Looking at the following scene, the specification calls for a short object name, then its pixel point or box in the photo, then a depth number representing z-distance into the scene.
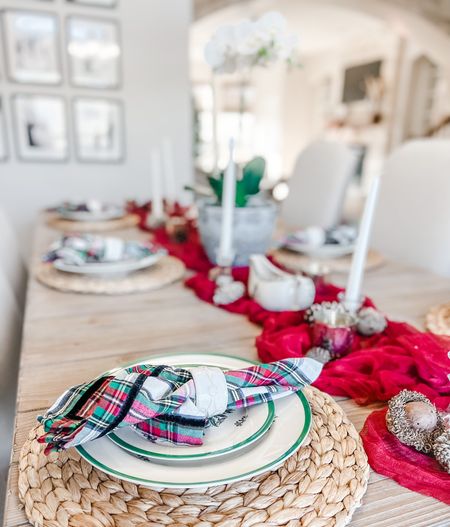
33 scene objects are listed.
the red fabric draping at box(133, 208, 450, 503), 0.39
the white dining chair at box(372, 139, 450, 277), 1.20
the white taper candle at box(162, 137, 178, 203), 1.58
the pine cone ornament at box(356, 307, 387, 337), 0.66
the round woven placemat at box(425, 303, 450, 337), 0.69
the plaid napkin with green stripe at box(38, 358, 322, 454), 0.36
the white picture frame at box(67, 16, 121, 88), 2.41
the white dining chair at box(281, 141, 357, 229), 1.68
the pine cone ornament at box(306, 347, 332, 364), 0.58
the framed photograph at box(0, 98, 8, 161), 2.38
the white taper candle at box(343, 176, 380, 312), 0.67
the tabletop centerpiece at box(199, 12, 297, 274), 0.92
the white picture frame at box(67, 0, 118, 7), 2.37
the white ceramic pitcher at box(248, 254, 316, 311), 0.74
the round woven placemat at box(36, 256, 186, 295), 0.87
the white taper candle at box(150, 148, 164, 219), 1.48
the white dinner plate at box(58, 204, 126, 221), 1.61
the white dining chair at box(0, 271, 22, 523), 0.79
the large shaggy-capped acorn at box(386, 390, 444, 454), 0.41
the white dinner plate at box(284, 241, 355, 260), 1.12
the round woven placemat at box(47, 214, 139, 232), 1.54
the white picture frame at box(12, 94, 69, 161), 2.42
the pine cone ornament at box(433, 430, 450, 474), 0.38
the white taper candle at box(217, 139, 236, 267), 0.85
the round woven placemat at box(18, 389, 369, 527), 0.33
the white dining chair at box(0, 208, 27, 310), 1.18
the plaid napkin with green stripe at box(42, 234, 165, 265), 0.95
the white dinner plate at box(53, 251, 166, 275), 0.92
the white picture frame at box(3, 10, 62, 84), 2.30
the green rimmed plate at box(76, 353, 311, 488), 0.34
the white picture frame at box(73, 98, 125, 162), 2.52
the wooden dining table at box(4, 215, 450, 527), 0.36
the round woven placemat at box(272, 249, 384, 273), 1.05
